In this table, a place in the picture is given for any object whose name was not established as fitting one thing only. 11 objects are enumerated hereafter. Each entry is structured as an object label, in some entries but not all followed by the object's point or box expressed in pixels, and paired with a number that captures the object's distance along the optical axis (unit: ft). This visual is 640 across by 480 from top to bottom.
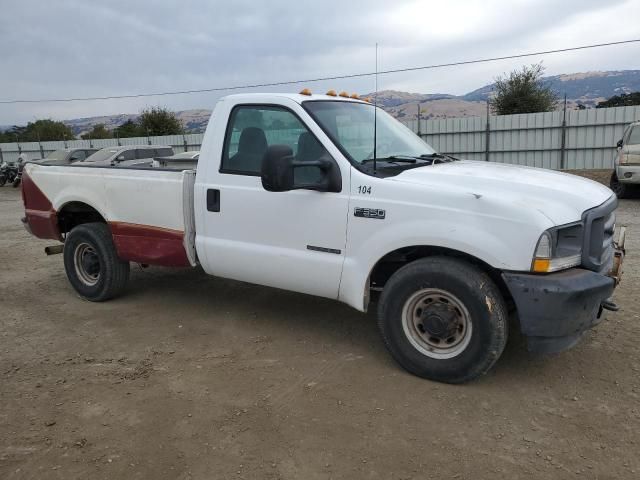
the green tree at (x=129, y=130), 137.90
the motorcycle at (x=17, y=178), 80.86
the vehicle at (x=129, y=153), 54.29
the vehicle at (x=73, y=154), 63.57
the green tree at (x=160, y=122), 127.95
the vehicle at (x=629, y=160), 38.68
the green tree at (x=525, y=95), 85.71
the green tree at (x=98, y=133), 158.40
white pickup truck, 10.72
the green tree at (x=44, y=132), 159.57
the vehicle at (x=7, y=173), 86.33
